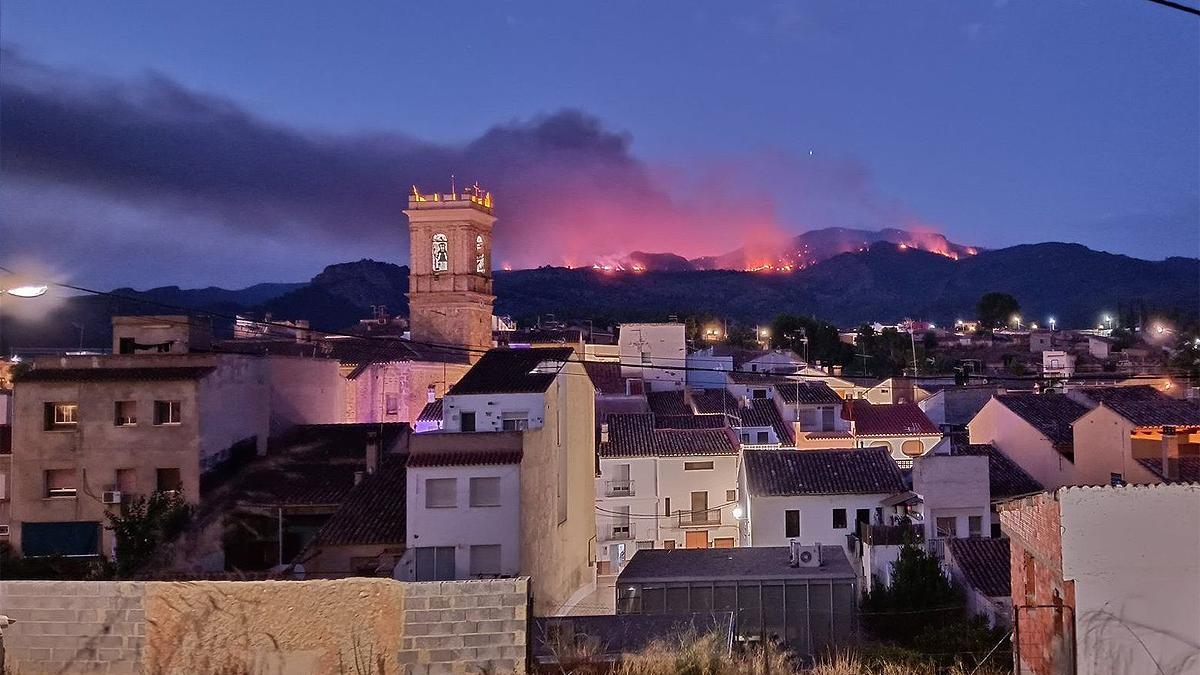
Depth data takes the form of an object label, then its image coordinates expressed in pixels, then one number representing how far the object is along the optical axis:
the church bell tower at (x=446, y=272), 50.28
